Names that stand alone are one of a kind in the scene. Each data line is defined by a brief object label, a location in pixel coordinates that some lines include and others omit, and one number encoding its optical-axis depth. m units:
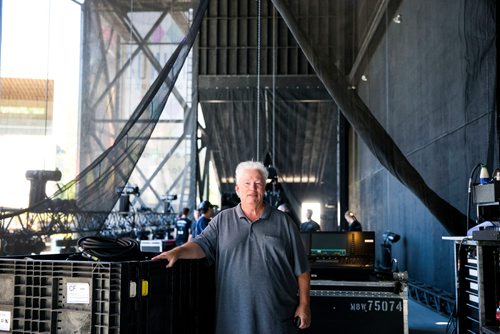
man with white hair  2.07
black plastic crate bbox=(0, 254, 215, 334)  1.59
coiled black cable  1.76
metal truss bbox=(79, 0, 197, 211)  4.02
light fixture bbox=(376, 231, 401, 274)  7.97
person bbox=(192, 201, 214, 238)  5.79
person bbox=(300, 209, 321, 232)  7.41
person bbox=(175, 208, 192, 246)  7.89
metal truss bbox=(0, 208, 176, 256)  3.26
